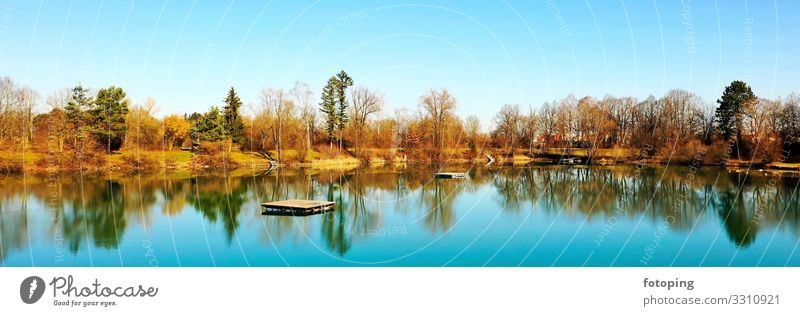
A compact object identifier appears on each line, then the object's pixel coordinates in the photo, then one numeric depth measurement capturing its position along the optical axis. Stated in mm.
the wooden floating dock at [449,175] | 38594
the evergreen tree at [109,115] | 42281
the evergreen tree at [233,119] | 50562
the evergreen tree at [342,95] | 53938
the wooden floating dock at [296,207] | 22062
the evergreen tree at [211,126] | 48812
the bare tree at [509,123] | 57406
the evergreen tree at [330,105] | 53531
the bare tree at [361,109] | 54562
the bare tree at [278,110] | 47862
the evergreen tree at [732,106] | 47238
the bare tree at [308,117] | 51594
